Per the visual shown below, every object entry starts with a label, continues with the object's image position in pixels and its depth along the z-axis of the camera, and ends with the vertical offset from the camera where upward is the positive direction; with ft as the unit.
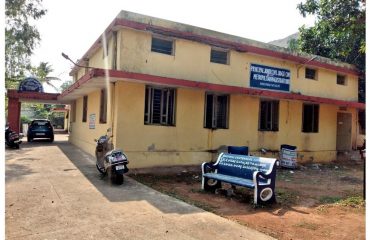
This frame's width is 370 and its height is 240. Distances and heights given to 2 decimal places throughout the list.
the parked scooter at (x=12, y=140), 49.29 -3.43
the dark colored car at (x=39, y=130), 65.18 -2.26
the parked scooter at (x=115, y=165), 25.75 -3.61
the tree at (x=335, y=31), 38.42 +16.38
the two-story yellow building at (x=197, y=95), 32.96 +3.87
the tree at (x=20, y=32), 60.90 +18.31
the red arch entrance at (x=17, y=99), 63.98 +4.28
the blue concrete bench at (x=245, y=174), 20.99 -3.65
